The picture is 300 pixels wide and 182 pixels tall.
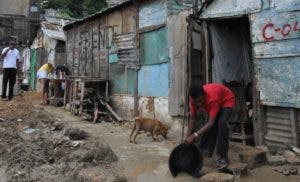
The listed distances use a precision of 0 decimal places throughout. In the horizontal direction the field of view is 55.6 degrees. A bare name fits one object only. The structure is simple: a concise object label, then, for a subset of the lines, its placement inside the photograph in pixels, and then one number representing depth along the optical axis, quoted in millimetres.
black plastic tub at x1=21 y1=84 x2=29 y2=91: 15667
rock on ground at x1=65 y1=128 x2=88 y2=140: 5507
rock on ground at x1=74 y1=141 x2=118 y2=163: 4453
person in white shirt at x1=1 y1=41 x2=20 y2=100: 8895
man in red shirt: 3909
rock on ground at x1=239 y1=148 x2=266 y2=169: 4241
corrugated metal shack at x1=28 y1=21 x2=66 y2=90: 13447
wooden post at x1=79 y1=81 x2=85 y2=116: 8316
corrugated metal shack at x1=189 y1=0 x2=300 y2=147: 4482
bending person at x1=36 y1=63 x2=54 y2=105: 10123
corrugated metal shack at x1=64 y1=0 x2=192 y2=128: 6418
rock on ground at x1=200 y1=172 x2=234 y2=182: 3702
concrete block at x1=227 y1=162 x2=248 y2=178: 3936
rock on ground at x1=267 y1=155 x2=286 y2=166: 4292
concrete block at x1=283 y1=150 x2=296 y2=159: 4380
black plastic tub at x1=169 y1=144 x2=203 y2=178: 3978
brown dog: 5822
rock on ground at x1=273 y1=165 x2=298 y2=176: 4056
